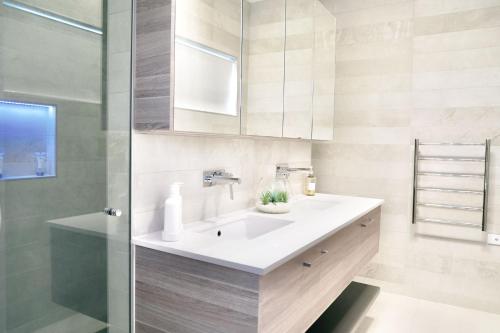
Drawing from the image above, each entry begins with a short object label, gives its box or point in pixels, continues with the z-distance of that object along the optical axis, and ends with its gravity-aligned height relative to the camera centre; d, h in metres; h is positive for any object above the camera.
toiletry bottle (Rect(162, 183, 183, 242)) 1.47 -0.27
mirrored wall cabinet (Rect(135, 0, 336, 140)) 1.45 +0.39
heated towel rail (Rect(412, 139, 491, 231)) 2.69 -0.21
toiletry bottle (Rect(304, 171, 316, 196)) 2.98 -0.27
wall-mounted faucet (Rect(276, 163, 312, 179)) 2.57 -0.14
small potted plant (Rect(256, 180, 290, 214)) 2.14 -0.30
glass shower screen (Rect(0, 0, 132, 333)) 0.97 -0.05
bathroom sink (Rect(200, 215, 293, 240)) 1.87 -0.40
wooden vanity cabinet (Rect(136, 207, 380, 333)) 1.26 -0.54
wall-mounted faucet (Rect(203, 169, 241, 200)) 1.88 -0.15
